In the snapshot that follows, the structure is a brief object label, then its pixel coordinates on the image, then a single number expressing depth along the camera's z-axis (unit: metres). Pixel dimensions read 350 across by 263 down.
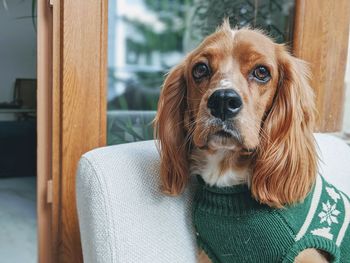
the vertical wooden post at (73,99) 1.29
